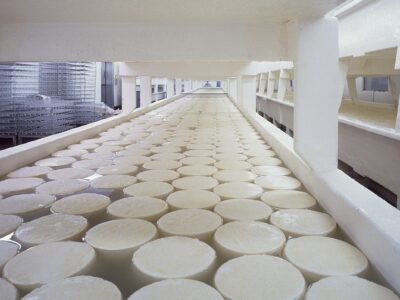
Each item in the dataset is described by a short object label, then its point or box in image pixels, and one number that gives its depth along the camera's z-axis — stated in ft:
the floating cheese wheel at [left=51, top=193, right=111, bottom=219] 3.26
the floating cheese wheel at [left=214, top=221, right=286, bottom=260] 2.52
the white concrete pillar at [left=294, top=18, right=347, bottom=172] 3.81
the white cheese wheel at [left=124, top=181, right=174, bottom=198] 3.75
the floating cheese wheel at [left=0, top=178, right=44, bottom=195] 3.86
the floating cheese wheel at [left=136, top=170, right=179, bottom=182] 4.31
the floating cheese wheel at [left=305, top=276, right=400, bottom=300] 1.94
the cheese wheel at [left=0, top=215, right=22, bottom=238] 2.83
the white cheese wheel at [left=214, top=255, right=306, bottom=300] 1.98
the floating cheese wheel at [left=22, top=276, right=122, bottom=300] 1.95
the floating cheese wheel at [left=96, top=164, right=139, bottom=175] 4.65
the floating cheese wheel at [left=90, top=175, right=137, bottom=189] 4.05
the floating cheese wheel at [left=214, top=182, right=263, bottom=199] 3.69
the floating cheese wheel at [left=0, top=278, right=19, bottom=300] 1.95
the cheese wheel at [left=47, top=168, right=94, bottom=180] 4.44
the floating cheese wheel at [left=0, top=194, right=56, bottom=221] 3.24
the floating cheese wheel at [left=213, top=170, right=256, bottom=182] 4.29
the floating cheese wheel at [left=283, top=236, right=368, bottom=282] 2.22
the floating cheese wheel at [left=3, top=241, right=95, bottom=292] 2.11
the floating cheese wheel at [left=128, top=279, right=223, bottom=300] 1.96
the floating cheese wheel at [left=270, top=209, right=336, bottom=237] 2.82
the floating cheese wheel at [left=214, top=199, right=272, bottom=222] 3.11
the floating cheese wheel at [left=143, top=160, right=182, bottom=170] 4.89
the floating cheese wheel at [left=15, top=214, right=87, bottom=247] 2.67
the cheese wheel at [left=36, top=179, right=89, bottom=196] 3.84
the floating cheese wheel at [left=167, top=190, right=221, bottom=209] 3.40
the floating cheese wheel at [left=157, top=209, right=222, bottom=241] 2.80
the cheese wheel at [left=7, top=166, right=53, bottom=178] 4.51
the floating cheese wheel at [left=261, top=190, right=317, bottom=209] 3.41
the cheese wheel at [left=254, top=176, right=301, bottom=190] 3.98
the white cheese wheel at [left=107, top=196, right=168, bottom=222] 3.17
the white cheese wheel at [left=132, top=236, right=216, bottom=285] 2.22
